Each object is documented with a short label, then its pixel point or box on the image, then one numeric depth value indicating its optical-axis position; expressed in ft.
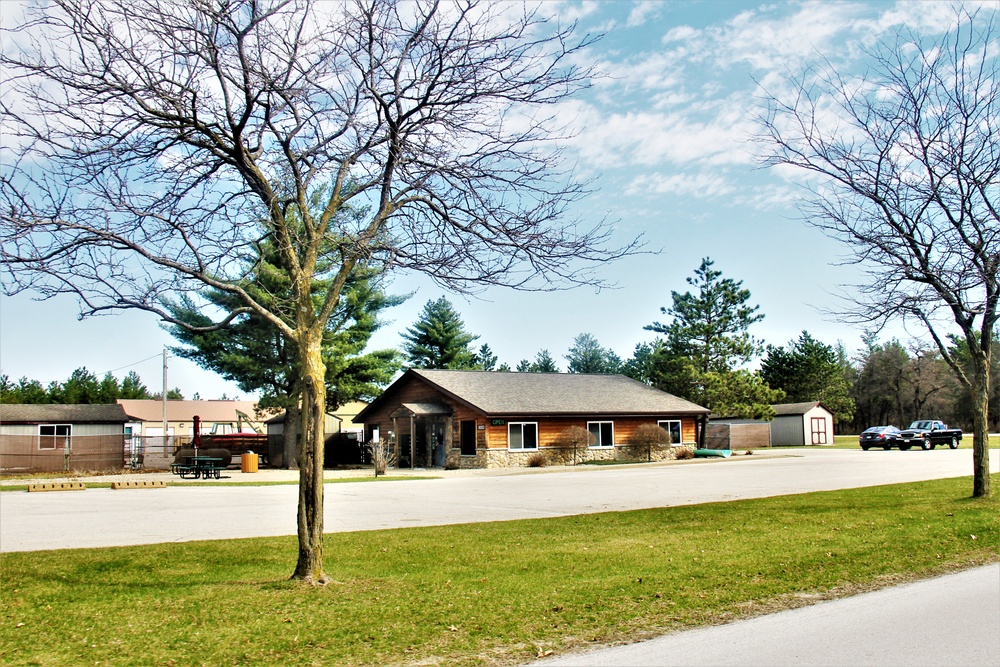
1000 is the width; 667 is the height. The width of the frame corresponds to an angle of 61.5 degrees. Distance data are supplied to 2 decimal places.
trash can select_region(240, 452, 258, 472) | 122.93
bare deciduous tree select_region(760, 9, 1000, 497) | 52.80
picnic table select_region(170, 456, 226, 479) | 113.36
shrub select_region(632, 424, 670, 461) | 138.62
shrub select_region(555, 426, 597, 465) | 132.77
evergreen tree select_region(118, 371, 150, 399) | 293.33
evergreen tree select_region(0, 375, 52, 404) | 212.02
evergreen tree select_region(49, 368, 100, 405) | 226.17
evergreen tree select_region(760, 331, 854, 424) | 281.74
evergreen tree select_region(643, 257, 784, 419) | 173.58
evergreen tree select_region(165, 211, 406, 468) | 133.18
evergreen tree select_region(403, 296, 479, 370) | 234.17
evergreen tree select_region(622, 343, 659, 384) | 313.94
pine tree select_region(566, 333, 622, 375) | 384.06
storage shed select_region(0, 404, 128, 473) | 122.83
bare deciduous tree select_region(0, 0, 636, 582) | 27.99
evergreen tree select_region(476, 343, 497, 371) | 335.67
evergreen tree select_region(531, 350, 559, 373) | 370.94
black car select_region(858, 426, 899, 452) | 168.76
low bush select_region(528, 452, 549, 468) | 130.00
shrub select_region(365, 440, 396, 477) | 111.65
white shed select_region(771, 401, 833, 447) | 234.99
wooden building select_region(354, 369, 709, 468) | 129.80
